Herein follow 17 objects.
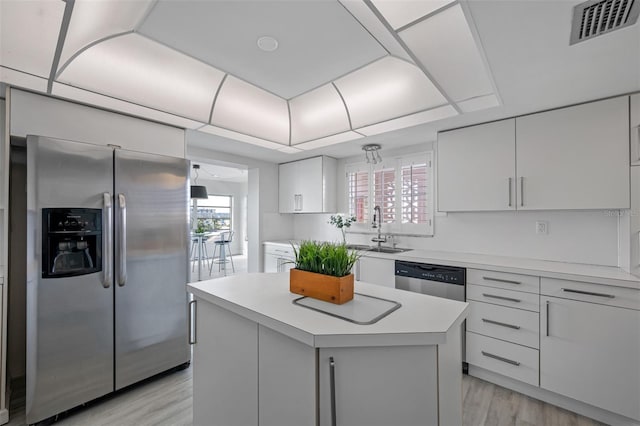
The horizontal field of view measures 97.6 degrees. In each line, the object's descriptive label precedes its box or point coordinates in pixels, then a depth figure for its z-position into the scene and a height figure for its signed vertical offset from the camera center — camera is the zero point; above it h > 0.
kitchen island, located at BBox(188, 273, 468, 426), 1.03 -0.59
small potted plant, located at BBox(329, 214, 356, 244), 3.94 -0.09
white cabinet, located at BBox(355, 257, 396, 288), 2.91 -0.61
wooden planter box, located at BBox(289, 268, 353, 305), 1.34 -0.36
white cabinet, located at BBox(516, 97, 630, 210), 2.05 +0.45
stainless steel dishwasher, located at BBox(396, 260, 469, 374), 2.47 -0.62
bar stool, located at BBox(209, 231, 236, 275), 7.01 -0.83
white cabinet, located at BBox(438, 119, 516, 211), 2.52 +0.45
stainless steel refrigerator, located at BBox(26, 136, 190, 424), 1.79 -0.41
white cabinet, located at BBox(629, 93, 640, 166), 1.97 +0.61
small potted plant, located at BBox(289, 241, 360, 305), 1.36 -0.30
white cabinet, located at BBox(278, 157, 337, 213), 3.96 +0.43
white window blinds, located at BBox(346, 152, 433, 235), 3.35 +0.29
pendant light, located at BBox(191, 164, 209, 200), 5.95 +0.50
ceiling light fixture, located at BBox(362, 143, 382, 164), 3.40 +0.79
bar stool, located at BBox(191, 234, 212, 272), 6.96 -1.07
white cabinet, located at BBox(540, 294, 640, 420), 1.80 -0.95
